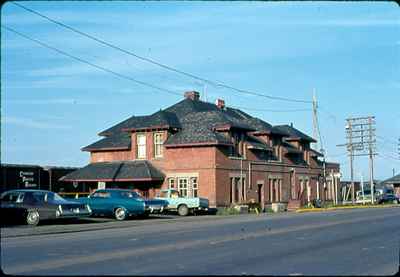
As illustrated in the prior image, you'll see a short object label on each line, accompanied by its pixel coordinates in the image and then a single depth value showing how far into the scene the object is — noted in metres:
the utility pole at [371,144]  74.94
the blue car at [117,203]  35.00
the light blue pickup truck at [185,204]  42.31
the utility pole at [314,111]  65.75
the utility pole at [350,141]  73.56
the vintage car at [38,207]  24.30
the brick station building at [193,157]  49.62
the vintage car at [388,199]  77.54
